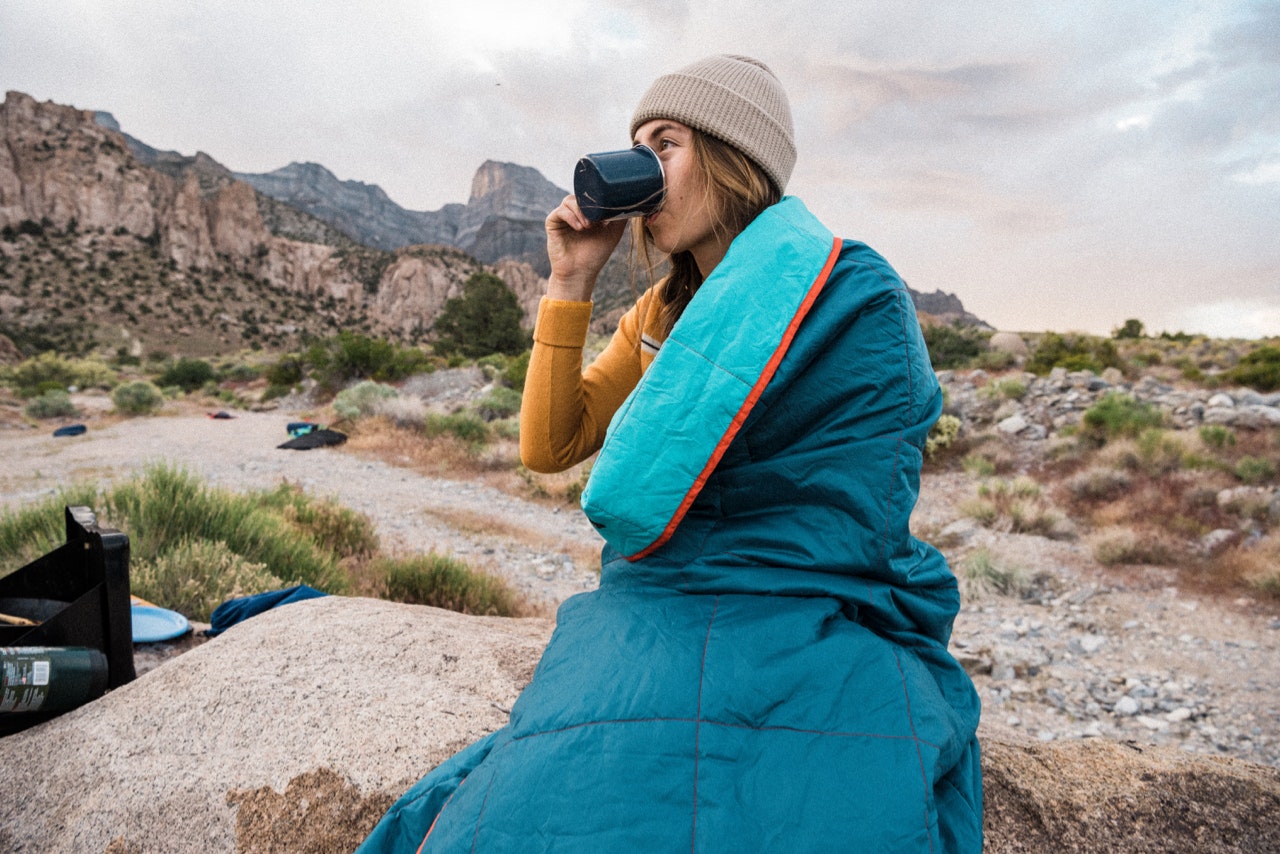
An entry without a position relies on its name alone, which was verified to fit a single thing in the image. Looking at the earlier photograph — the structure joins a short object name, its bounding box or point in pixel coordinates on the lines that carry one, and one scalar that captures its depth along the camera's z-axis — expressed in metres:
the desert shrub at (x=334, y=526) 5.29
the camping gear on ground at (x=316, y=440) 10.65
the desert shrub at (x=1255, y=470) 7.59
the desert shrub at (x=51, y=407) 13.96
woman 0.99
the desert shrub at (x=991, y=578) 5.82
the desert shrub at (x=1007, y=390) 12.48
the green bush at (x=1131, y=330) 26.58
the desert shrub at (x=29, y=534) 3.79
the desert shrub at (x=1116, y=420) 9.60
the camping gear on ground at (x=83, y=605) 2.11
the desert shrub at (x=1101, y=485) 7.95
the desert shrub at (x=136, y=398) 15.23
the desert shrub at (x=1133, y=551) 6.15
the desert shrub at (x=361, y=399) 12.87
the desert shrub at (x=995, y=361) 17.25
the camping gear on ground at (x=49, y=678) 1.85
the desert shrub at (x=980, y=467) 9.54
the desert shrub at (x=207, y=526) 4.04
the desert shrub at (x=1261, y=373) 12.59
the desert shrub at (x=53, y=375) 19.34
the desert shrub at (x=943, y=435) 10.56
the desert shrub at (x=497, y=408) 13.85
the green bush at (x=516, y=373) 16.56
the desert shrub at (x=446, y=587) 4.31
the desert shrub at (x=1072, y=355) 15.50
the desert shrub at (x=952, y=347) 18.44
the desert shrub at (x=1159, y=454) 8.22
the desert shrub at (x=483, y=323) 28.33
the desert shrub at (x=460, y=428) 11.52
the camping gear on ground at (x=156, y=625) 2.71
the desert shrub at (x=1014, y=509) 7.15
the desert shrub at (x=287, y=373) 21.05
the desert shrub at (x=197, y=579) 3.28
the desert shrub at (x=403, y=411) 12.40
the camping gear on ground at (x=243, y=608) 2.88
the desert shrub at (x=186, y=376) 24.45
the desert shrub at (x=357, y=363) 18.55
